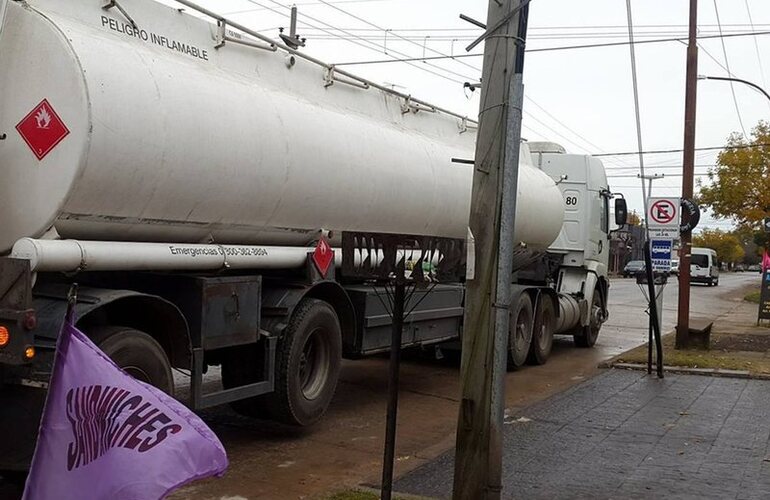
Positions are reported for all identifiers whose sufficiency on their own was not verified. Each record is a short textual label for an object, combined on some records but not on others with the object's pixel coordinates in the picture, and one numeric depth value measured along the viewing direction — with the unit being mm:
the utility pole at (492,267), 5500
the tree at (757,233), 41172
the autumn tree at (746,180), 37719
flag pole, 3777
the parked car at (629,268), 64625
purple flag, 3240
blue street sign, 13305
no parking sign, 13227
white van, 61031
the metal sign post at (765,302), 24047
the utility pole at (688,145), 16203
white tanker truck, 5504
